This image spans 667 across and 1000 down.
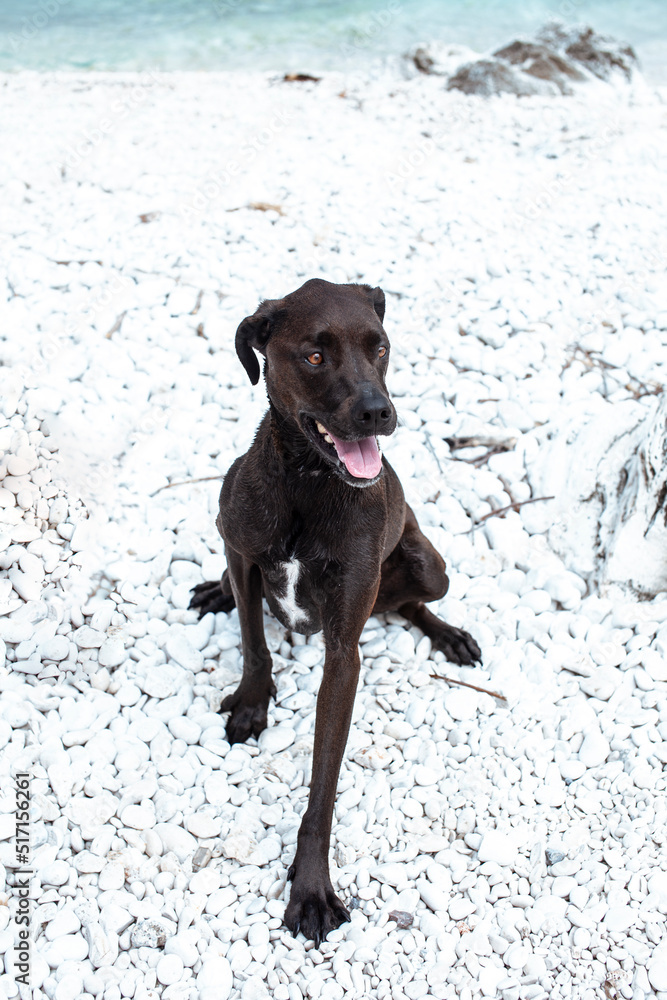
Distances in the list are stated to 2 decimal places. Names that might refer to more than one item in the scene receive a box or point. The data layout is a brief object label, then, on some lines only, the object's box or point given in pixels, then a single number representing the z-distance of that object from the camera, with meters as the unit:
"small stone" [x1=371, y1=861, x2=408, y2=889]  2.76
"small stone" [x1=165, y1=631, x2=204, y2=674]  3.57
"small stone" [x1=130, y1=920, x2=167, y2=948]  2.50
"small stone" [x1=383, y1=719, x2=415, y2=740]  3.33
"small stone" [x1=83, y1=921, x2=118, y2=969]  2.44
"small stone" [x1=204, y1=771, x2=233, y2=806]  3.02
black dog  2.57
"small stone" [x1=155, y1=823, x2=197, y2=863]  2.80
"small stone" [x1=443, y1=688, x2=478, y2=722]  3.42
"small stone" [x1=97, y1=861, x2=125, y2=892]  2.64
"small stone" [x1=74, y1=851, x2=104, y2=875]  2.67
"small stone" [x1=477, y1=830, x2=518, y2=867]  2.82
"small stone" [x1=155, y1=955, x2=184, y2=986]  2.43
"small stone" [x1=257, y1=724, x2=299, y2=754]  3.26
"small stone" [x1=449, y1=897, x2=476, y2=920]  2.65
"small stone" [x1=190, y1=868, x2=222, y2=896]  2.70
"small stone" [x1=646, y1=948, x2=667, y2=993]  2.42
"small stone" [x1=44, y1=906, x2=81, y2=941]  2.48
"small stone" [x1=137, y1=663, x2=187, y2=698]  3.39
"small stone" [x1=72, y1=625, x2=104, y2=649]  3.50
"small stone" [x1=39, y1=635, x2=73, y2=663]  3.38
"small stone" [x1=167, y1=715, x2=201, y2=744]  3.26
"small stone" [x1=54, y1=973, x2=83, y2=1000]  2.34
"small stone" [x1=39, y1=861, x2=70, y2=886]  2.61
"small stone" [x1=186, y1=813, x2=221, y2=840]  2.87
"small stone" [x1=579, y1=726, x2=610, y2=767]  3.17
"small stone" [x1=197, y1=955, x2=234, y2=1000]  2.42
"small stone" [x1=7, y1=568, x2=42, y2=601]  3.57
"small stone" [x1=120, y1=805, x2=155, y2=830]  2.85
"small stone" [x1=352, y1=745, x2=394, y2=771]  3.21
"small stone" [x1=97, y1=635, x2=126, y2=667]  3.47
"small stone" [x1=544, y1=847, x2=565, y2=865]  2.81
